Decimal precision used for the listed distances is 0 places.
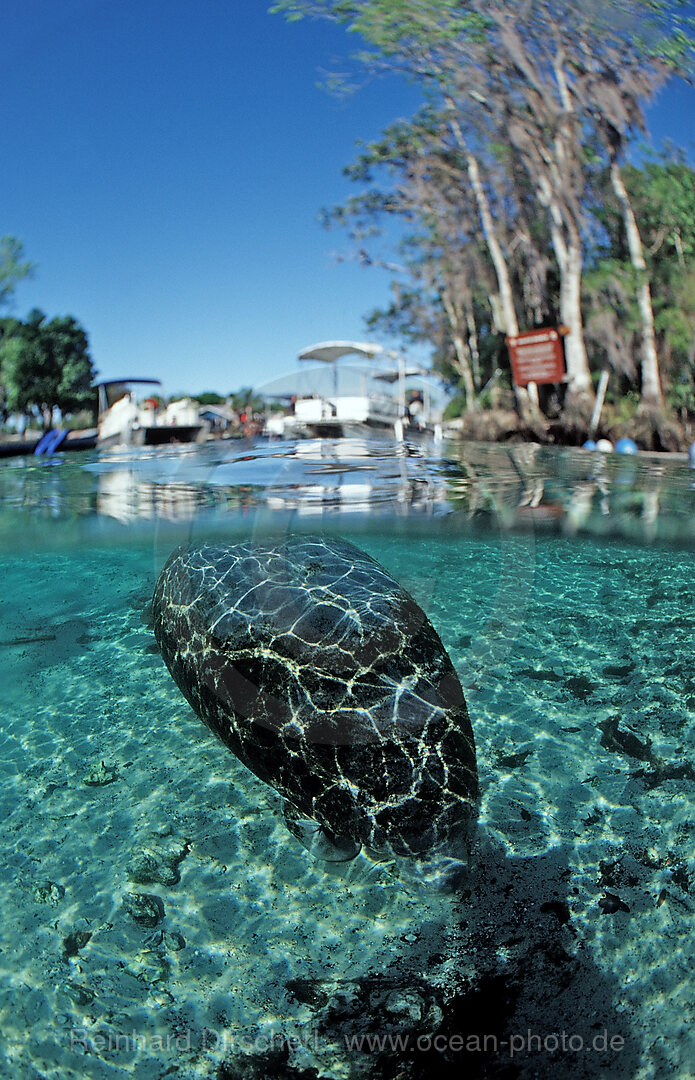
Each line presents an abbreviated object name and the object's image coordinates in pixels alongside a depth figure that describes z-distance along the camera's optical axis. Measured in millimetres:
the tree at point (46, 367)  23234
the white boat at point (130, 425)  17781
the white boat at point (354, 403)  22453
